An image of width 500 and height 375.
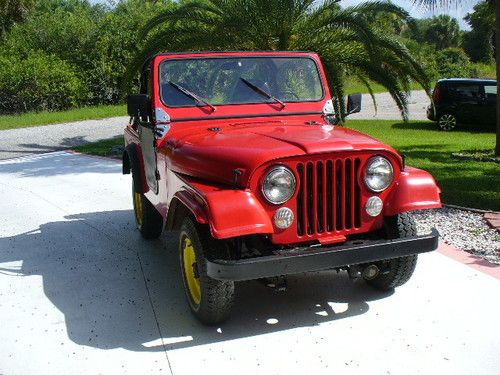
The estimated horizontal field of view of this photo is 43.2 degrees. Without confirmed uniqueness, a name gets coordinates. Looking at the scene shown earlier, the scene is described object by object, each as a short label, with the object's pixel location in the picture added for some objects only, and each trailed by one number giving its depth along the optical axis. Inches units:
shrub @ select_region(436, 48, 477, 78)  1395.2
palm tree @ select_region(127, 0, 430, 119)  424.8
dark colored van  704.4
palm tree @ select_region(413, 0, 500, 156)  436.8
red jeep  151.9
